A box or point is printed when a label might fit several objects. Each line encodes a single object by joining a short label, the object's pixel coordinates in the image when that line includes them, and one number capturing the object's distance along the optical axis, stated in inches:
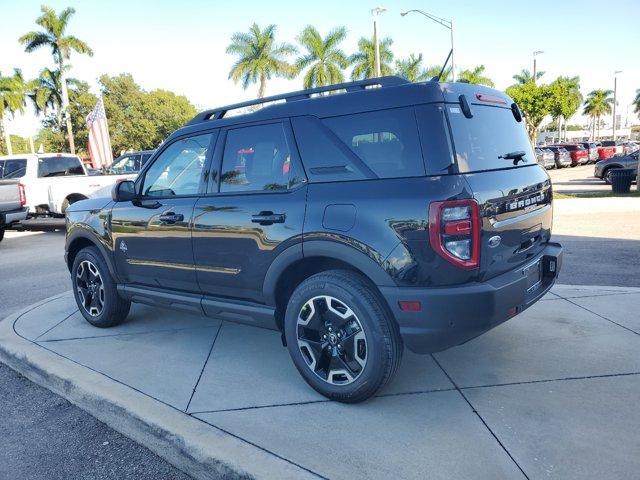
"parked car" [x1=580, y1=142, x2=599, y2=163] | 1469.9
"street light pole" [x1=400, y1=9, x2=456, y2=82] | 728.3
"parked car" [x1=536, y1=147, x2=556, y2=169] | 1284.4
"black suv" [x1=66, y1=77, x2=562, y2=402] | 113.2
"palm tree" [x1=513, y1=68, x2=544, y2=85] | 2289.6
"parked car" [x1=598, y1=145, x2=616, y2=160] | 1437.0
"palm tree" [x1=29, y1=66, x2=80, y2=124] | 1740.9
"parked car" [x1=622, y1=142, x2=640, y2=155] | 1562.0
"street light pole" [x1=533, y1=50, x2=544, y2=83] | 1724.3
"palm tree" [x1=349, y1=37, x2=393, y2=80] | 1633.9
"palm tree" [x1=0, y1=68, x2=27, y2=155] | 1920.5
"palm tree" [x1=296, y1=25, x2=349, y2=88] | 1560.0
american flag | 776.9
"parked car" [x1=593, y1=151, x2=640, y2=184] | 763.9
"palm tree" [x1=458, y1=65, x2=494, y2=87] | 1814.5
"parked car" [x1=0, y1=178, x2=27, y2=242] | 453.7
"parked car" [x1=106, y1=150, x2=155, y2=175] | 596.8
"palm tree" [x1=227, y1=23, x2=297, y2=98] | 1549.0
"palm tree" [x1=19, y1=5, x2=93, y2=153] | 1510.8
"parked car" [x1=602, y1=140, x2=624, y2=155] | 1514.5
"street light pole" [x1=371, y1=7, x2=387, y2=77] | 1023.0
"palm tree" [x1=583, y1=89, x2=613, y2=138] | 3686.0
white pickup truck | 504.4
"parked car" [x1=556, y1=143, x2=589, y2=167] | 1407.5
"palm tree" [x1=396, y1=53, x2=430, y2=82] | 1752.7
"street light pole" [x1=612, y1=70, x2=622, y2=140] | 2322.3
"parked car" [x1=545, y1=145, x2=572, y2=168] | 1360.7
